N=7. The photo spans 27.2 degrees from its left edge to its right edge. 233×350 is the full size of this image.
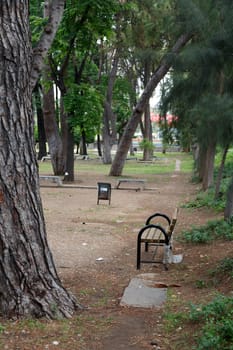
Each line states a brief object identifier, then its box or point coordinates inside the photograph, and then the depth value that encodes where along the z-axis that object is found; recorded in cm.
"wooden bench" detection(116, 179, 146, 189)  1969
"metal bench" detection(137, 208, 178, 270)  726
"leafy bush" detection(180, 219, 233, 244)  881
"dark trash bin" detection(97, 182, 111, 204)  1455
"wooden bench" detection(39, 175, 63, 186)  2014
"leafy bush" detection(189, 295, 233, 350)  371
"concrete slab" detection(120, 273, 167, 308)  545
